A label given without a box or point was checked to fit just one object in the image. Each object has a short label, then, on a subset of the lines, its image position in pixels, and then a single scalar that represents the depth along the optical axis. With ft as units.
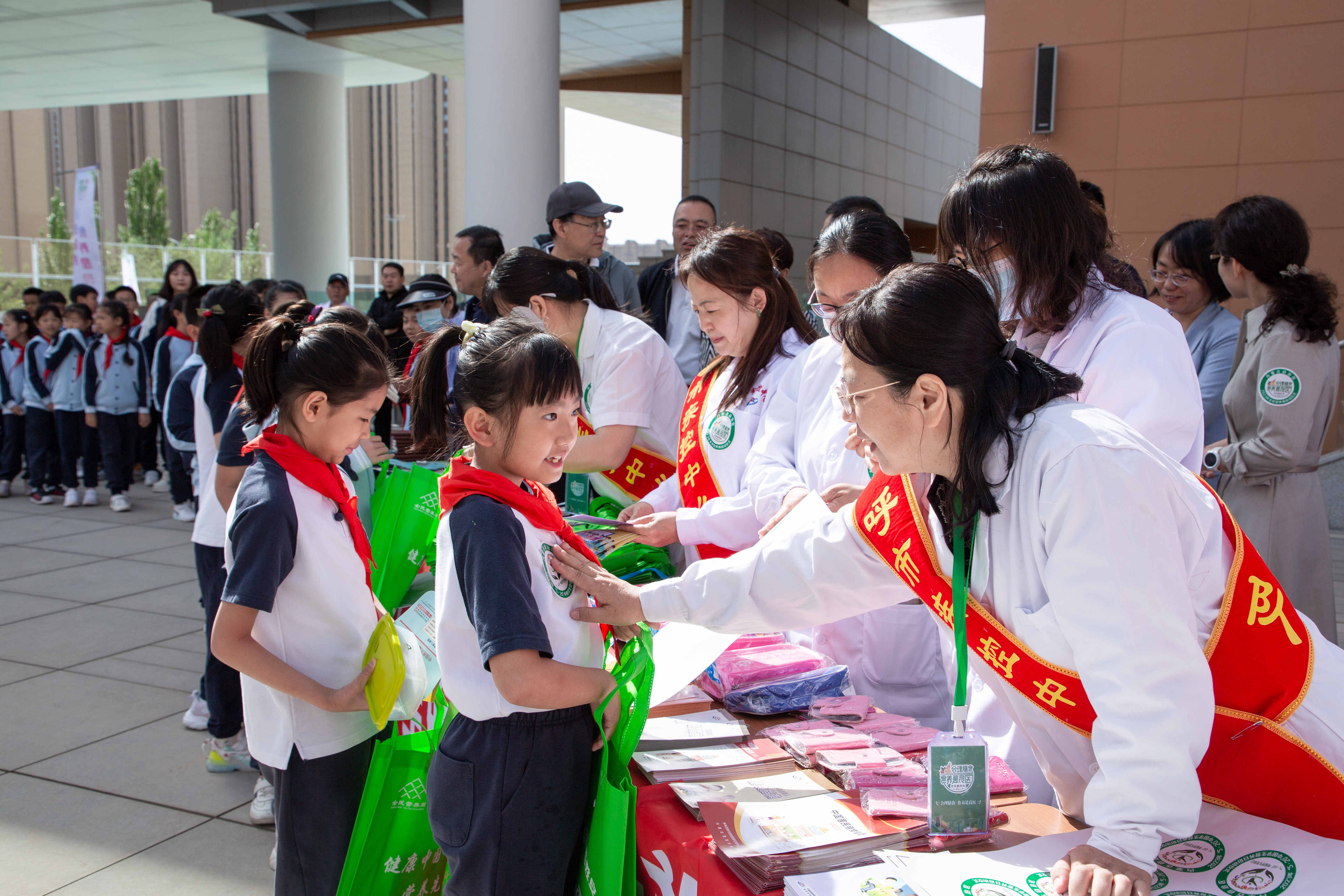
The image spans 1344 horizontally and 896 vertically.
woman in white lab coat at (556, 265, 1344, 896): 3.77
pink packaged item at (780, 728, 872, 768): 5.57
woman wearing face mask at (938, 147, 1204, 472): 5.60
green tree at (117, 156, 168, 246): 130.41
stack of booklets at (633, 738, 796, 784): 5.47
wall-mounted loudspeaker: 24.18
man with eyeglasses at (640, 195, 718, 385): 14.29
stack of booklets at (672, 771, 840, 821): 5.13
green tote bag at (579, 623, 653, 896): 4.65
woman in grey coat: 9.50
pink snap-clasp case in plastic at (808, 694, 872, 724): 6.11
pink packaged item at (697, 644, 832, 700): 6.46
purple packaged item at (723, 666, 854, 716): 6.29
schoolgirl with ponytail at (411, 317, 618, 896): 4.87
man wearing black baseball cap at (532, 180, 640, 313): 13.37
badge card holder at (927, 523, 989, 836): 4.58
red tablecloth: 4.63
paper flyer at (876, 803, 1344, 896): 3.99
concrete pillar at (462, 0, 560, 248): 20.65
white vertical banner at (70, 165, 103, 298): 35.94
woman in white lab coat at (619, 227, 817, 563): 8.23
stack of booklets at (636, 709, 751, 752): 5.85
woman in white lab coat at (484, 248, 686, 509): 9.76
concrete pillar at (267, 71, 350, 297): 41.50
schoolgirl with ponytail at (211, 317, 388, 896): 6.04
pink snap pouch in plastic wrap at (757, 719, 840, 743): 5.92
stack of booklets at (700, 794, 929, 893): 4.50
